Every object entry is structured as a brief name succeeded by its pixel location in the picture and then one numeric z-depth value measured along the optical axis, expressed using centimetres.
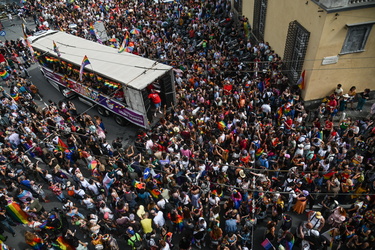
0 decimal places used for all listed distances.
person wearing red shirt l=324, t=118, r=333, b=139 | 1070
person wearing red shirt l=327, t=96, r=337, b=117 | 1175
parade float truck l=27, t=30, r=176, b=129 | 1233
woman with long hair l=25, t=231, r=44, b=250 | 792
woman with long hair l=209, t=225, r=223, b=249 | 785
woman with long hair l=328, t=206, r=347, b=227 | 763
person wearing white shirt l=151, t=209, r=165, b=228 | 809
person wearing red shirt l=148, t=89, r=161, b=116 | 1291
